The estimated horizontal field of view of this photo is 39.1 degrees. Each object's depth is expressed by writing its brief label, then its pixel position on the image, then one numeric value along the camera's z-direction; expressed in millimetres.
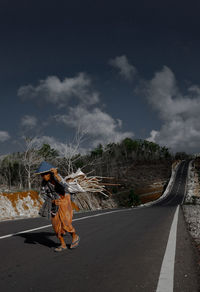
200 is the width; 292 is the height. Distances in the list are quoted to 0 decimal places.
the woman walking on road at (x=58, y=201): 5547
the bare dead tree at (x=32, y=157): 26647
